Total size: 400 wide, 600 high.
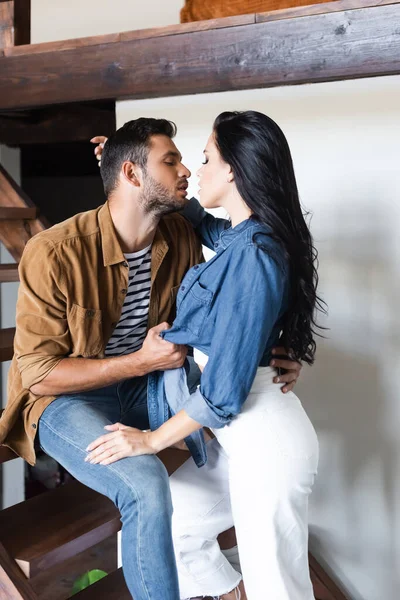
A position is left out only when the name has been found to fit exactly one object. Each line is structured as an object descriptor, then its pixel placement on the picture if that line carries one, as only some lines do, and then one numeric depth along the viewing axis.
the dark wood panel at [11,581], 2.00
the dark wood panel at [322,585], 3.08
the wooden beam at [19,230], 2.89
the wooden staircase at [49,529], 2.03
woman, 1.88
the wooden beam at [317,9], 2.09
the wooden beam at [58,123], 3.30
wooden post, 2.76
